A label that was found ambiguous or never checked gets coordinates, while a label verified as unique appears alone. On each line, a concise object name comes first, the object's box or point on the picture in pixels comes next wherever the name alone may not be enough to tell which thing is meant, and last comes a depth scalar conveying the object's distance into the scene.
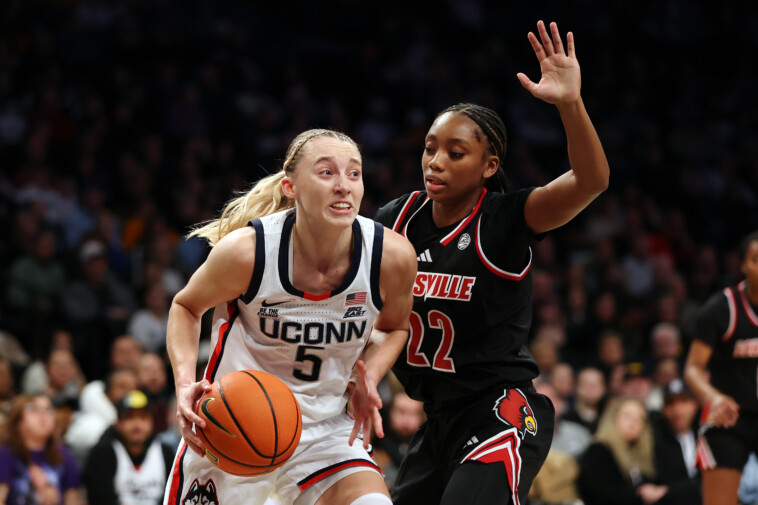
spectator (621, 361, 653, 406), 17.36
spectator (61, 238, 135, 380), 17.59
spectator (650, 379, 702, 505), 15.41
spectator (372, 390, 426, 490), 15.16
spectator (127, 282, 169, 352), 17.67
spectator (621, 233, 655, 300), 22.56
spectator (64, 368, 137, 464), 14.97
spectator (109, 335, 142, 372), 16.36
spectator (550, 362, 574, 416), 17.25
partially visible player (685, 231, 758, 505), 10.42
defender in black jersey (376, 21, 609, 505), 7.93
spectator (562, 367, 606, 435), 16.98
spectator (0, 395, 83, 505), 13.37
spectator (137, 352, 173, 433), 15.42
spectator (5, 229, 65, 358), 17.45
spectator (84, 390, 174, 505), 13.56
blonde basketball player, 7.32
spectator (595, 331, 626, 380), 18.97
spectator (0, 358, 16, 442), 14.82
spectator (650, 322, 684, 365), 19.03
